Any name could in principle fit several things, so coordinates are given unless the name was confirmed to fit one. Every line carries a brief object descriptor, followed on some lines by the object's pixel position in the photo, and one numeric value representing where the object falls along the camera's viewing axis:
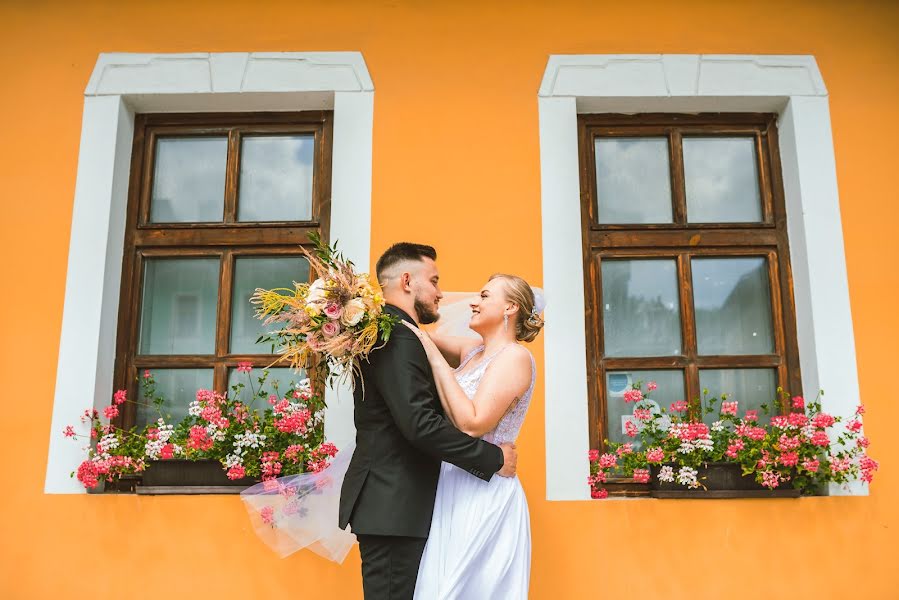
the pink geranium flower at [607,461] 3.35
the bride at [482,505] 2.59
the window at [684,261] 3.72
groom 2.52
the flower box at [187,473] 3.43
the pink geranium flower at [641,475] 3.43
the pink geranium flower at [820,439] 3.32
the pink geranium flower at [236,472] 3.29
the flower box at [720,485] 3.40
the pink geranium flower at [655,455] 3.36
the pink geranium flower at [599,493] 3.38
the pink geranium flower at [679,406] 3.50
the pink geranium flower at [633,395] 3.42
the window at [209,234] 3.76
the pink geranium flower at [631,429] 3.47
